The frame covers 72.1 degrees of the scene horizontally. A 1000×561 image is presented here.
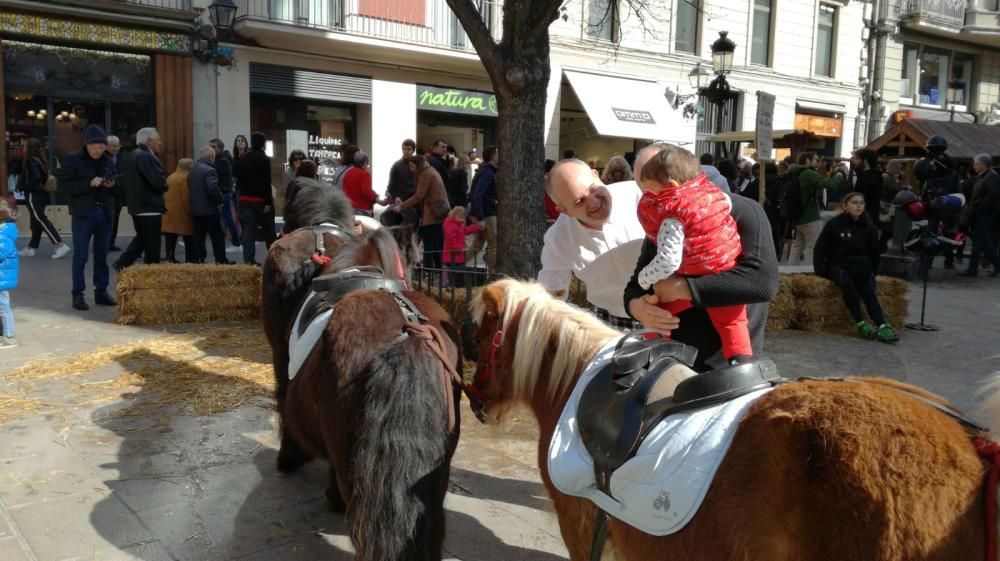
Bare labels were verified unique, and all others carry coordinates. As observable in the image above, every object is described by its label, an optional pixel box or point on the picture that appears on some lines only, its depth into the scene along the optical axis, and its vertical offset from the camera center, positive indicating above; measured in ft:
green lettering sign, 58.90 +8.33
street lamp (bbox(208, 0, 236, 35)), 44.45 +11.40
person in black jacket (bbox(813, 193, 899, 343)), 25.22 -1.87
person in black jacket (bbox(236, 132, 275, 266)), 30.37 -0.01
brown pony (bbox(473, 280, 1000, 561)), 4.49 -1.90
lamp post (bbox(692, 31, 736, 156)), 40.81 +8.29
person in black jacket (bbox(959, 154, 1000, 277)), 38.45 +0.02
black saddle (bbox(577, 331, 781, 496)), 5.90 -1.71
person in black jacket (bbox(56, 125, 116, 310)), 24.36 -0.55
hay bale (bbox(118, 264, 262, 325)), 23.17 -3.67
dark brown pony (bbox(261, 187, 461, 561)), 7.48 -2.63
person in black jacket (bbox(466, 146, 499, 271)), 32.89 -0.13
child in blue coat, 19.65 -2.46
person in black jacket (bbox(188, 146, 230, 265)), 29.25 -0.48
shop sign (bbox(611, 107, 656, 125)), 64.49 +8.10
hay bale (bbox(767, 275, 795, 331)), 25.99 -3.87
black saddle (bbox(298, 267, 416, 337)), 9.78 -1.36
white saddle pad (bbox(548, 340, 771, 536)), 5.42 -2.19
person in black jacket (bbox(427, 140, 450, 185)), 35.14 +1.92
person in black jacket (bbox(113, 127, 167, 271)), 26.55 -0.38
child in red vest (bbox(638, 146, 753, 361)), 8.04 -0.29
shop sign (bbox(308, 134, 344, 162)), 54.90 +3.59
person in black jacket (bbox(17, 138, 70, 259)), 35.99 -0.91
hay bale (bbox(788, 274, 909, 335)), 26.23 -3.66
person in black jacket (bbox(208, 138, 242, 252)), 35.53 +0.31
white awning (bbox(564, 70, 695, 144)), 63.10 +8.79
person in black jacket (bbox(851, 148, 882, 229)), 36.47 +1.57
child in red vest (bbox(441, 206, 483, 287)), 30.01 -1.47
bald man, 9.95 -0.55
